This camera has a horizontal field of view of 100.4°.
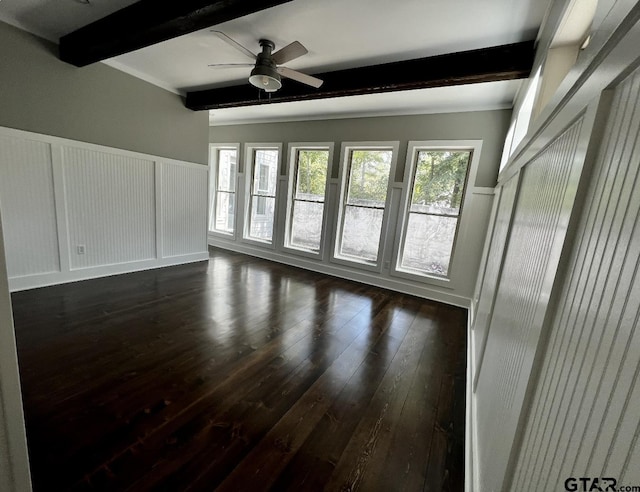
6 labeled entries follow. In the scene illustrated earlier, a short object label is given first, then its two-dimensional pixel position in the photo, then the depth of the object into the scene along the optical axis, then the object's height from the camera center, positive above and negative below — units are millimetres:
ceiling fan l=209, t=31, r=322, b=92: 2309 +1184
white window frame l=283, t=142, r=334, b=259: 4715 +126
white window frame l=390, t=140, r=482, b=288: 3602 +132
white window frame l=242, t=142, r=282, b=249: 5266 +80
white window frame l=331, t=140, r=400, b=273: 4141 +35
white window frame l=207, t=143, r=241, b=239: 5887 +164
